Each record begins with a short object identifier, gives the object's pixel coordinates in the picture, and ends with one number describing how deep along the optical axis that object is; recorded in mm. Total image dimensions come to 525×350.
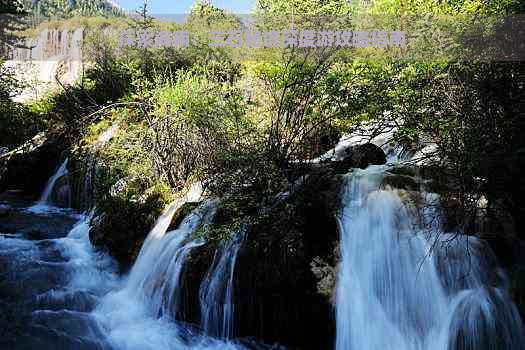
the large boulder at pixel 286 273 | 4891
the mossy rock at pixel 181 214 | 6645
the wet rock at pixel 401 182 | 5633
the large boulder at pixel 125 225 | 7346
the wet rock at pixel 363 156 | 7211
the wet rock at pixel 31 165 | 12266
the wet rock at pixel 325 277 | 4871
